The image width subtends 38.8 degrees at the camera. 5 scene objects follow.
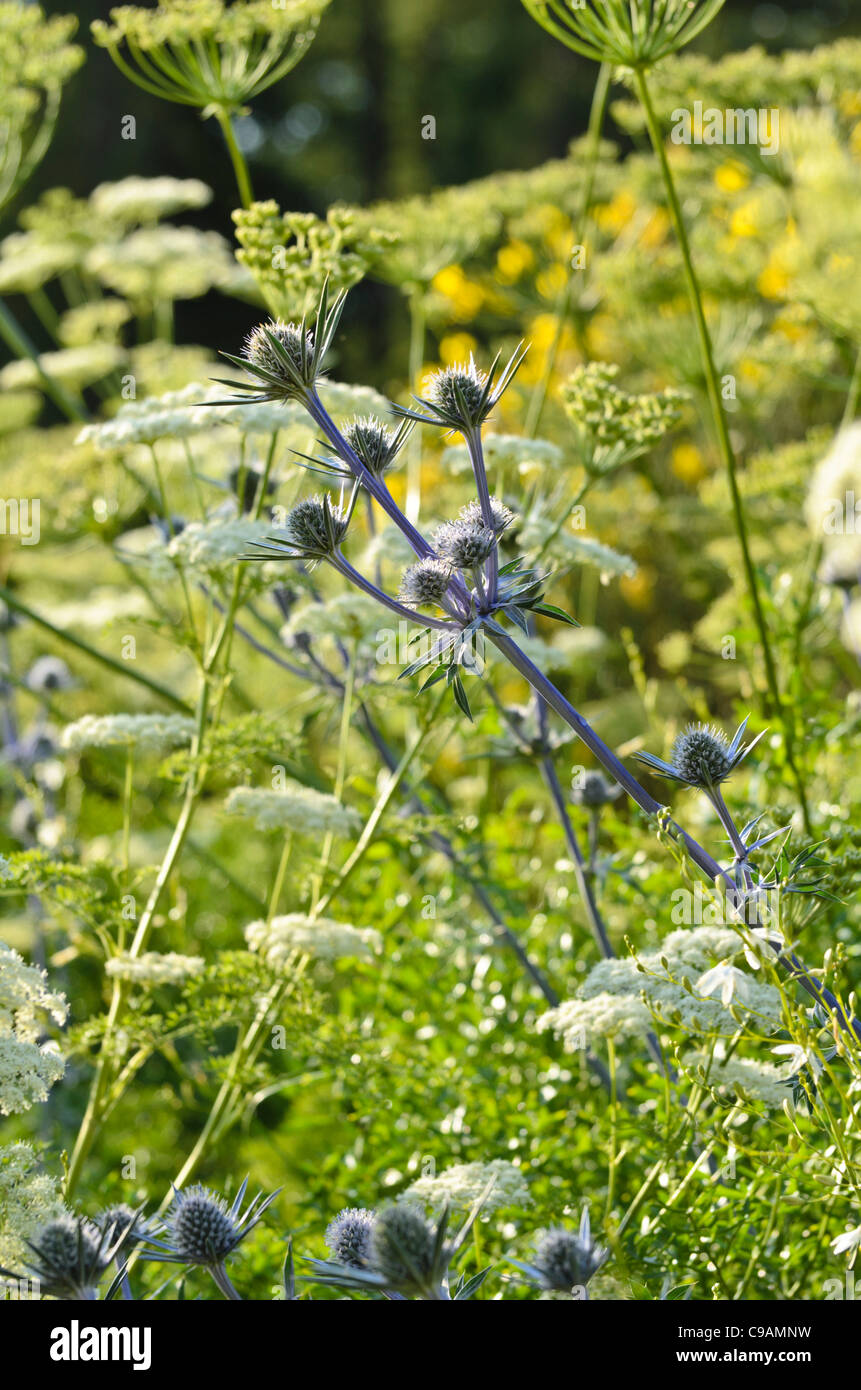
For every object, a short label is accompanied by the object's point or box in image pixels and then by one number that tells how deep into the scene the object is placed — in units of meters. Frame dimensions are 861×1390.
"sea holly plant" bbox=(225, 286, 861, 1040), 1.36
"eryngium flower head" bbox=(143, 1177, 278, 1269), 1.36
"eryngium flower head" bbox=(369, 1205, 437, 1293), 1.14
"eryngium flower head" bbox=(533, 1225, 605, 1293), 1.23
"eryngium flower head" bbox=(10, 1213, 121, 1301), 1.26
